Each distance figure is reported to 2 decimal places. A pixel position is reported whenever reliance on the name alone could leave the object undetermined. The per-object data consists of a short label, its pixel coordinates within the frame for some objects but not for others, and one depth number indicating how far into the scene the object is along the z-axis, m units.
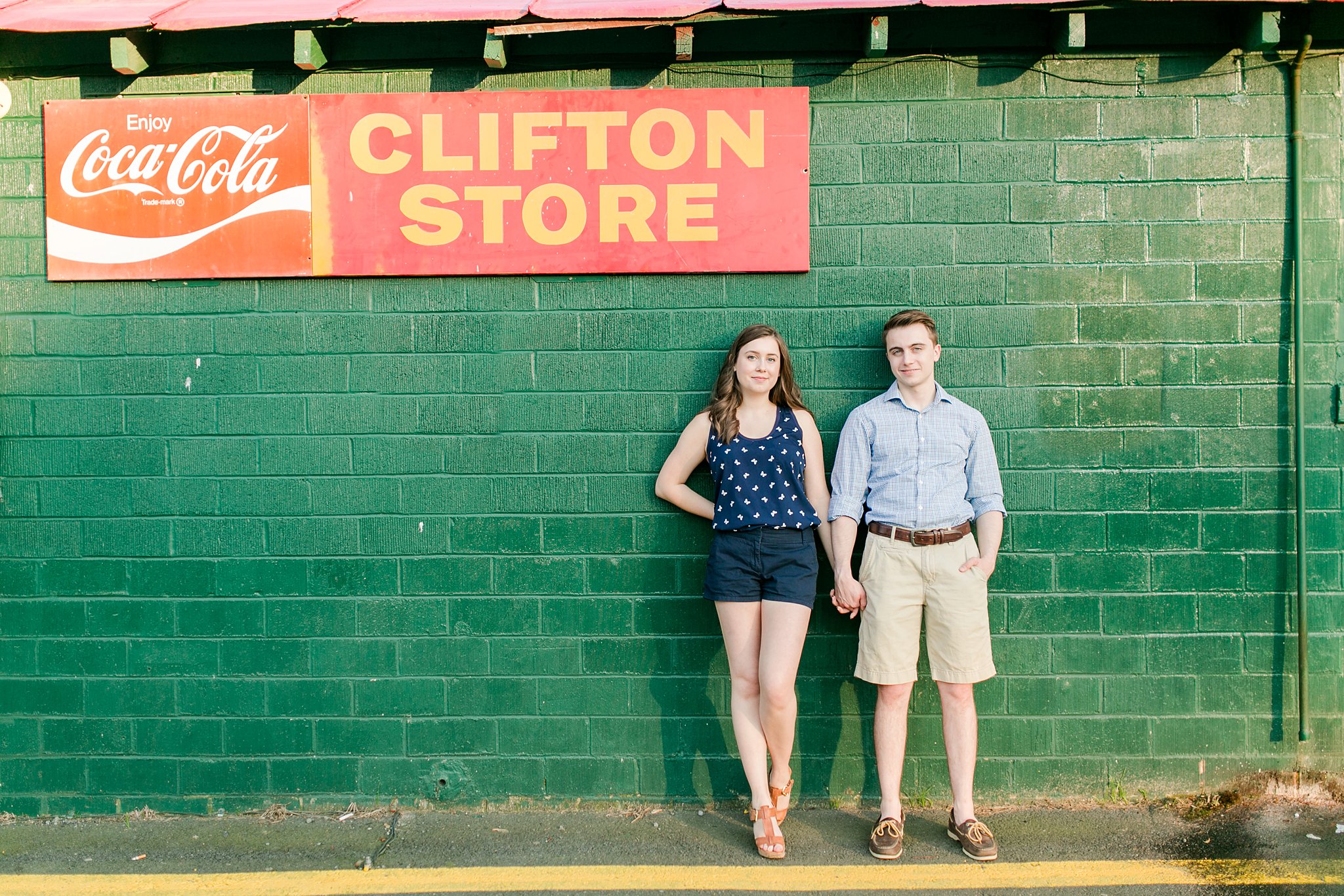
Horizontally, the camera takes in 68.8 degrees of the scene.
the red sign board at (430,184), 4.36
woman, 4.01
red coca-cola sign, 4.43
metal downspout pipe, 4.31
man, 4.02
